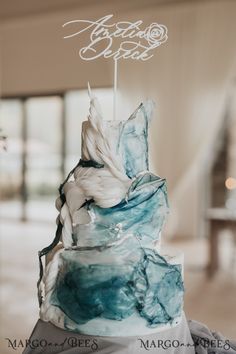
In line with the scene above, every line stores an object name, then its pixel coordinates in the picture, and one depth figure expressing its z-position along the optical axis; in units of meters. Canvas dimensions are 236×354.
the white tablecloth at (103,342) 1.48
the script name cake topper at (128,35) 1.78
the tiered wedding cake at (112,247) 1.51
